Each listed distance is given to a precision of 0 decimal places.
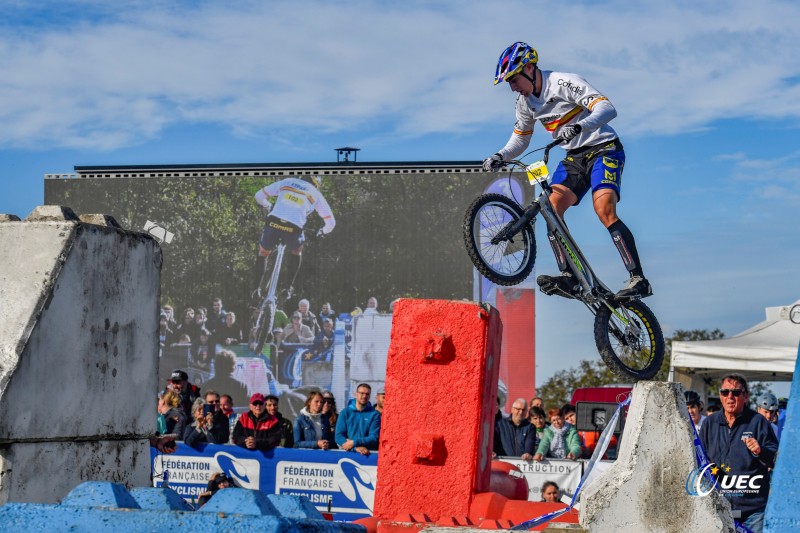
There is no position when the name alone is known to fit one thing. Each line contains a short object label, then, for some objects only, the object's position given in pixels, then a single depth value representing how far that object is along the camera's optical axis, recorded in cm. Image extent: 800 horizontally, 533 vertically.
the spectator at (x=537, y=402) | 1415
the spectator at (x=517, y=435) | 1302
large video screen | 2941
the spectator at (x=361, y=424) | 1237
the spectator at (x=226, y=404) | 1485
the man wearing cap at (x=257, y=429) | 1295
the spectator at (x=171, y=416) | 1362
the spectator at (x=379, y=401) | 1406
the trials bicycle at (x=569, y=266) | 736
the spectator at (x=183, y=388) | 1428
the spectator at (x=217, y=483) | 1210
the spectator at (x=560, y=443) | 1321
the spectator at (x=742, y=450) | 806
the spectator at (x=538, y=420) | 1387
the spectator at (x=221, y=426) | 1355
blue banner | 1252
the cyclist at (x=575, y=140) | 727
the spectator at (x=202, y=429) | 1336
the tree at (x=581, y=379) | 4512
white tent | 1515
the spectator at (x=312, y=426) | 1311
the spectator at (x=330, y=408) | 1351
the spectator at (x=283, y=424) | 1317
